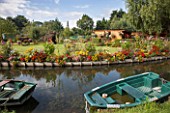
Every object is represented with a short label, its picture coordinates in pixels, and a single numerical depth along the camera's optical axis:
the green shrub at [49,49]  10.15
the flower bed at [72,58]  9.45
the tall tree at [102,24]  47.27
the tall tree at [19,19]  66.14
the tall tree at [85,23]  51.40
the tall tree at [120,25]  39.42
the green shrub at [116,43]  16.73
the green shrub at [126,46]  12.03
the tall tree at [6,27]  23.81
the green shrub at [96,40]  18.27
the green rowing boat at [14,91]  4.22
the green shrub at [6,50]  10.01
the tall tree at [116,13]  54.27
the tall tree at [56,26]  43.70
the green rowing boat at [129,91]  3.84
